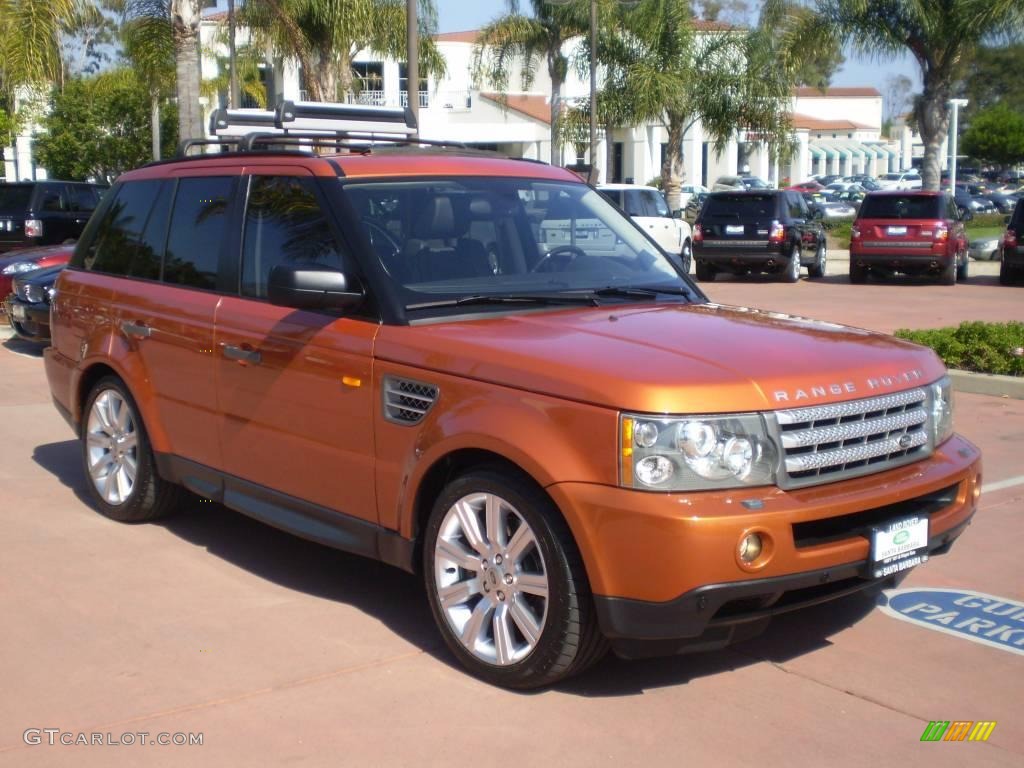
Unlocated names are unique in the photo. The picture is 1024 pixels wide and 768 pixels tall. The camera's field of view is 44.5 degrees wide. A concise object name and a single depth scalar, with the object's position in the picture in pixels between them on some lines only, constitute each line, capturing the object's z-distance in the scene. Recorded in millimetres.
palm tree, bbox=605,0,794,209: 33125
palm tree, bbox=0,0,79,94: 20781
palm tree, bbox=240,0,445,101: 25000
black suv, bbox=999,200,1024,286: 21766
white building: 54781
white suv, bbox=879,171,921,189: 69125
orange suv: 4059
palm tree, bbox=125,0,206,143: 18047
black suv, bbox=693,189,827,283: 22875
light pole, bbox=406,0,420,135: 16484
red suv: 22219
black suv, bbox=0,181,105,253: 20156
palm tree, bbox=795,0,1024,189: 25688
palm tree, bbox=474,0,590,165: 36406
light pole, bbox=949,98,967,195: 40425
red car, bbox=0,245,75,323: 14273
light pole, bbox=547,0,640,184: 27453
